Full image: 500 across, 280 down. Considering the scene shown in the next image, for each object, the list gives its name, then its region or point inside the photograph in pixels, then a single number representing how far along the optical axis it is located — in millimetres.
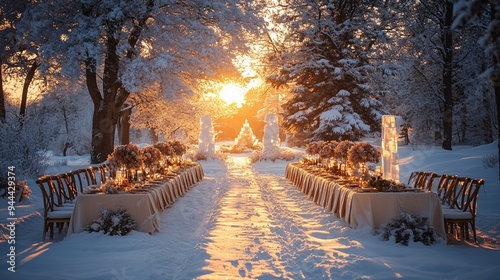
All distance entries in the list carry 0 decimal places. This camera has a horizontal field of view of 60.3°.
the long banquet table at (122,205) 7250
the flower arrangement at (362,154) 9125
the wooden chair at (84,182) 13895
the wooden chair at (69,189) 7973
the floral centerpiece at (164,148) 12961
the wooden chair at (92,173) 9930
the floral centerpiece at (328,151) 11859
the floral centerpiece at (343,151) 10570
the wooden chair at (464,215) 7059
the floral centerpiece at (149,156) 9797
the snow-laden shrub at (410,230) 6719
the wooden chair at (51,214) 7242
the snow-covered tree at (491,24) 3215
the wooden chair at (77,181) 8777
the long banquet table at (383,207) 7082
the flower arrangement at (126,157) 8598
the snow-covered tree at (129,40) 13617
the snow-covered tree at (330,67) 23109
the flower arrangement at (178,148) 14523
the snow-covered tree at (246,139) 38031
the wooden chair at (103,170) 11021
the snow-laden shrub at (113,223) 7023
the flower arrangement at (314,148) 14030
